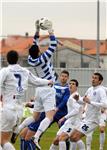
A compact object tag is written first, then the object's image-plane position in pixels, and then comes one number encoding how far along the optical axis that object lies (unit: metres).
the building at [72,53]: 47.27
